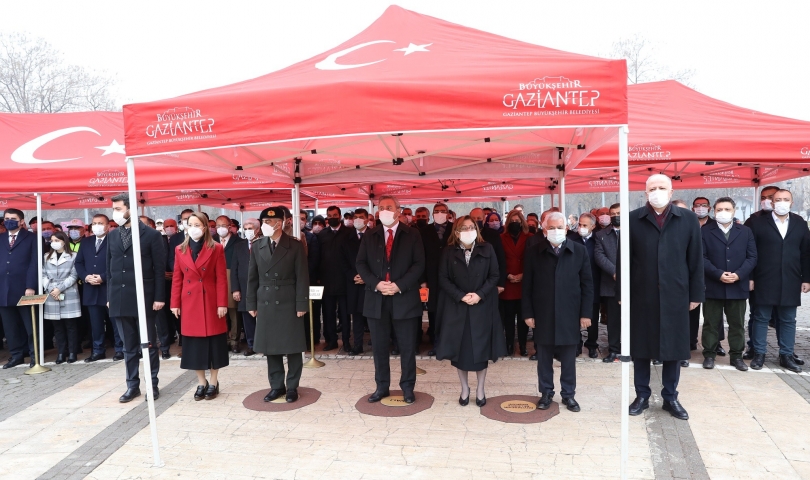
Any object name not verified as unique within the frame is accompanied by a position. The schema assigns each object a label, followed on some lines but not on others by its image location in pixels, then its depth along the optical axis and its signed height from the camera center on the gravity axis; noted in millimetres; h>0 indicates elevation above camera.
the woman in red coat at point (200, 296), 4910 -681
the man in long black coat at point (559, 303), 4422 -786
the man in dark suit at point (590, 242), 6234 -308
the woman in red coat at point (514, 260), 6164 -506
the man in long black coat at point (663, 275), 4113 -509
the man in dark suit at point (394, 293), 4742 -667
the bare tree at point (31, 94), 24812 +7653
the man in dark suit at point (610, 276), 5929 -735
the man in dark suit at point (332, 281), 7043 -807
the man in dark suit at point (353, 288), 6832 -901
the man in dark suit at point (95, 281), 6645 -657
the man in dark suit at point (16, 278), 6684 -584
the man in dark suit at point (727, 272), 5469 -658
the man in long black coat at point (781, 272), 5422 -687
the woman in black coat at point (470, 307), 4512 -809
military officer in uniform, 4863 -723
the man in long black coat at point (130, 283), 5141 -557
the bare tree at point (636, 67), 22828 +7220
